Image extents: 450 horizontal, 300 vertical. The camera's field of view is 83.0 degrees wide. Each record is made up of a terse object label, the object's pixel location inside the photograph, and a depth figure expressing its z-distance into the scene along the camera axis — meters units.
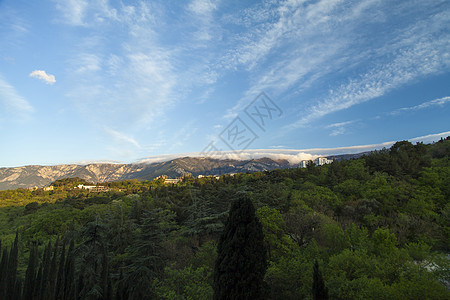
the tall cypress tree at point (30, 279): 25.05
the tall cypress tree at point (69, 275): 23.60
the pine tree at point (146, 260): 21.69
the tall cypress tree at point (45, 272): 24.37
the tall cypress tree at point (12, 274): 24.97
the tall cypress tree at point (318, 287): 12.14
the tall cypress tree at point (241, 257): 13.05
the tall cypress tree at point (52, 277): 23.64
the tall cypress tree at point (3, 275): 24.16
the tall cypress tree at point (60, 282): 24.00
